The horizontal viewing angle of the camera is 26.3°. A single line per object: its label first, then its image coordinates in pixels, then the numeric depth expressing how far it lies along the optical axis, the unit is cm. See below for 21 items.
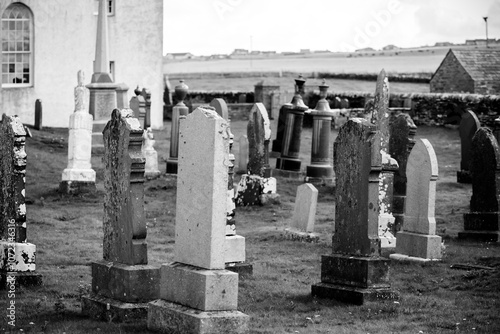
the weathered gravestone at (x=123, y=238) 1069
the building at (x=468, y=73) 4359
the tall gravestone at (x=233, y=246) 1373
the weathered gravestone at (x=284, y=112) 2644
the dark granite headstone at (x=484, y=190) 1750
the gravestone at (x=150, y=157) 2439
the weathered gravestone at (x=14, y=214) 1238
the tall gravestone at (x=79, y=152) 2142
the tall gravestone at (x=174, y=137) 2442
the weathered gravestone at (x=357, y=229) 1209
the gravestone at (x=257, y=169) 2112
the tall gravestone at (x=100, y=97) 2803
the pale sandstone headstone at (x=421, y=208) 1496
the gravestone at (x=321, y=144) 2534
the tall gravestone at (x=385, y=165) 1662
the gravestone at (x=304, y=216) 1717
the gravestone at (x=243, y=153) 2434
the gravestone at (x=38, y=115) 3107
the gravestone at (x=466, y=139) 2562
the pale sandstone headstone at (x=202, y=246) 972
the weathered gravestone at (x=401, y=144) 1803
